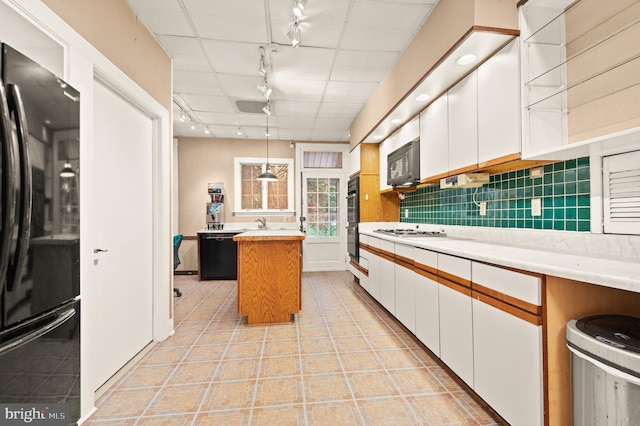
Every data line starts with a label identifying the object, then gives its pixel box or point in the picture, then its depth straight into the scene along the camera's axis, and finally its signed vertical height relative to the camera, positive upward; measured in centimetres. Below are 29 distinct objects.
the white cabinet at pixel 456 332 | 176 -80
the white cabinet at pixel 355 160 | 468 +90
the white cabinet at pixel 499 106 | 186 +74
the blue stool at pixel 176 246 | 433 -50
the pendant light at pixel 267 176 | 470 +61
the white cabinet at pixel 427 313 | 215 -81
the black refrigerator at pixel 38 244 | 94 -11
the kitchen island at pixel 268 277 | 304 -69
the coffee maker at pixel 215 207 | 558 +12
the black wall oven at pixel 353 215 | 453 -5
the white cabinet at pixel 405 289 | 254 -74
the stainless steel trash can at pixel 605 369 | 102 -60
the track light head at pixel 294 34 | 231 +147
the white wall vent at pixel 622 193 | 149 +10
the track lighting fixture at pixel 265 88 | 328 +145
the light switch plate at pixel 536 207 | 205 +3
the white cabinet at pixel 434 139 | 266 +73
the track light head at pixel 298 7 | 205 +149
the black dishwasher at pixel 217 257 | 524 -82
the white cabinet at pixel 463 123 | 225 +74
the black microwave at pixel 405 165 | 316 +56
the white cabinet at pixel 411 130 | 324 +98
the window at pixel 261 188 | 586 +52
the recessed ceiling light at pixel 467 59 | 208 +114
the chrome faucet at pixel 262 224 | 562 -22
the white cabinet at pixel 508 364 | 131 -78
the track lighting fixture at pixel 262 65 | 288 +156
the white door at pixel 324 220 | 603 -16
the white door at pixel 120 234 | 196 -16
